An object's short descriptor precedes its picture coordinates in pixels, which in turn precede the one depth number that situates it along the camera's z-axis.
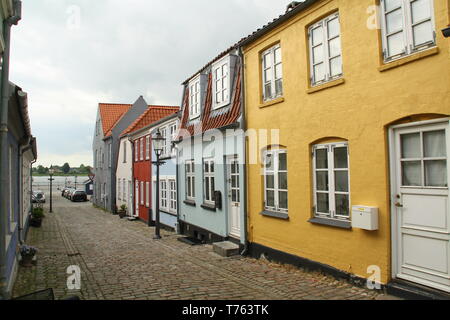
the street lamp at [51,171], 29.72
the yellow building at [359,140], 5.27
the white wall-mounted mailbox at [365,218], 5.94
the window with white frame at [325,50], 7.05
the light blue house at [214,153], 10.53
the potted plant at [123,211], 23.73
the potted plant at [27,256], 9.15
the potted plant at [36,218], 18.19
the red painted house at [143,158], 20.14
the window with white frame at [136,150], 22.44
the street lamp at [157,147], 14.01
